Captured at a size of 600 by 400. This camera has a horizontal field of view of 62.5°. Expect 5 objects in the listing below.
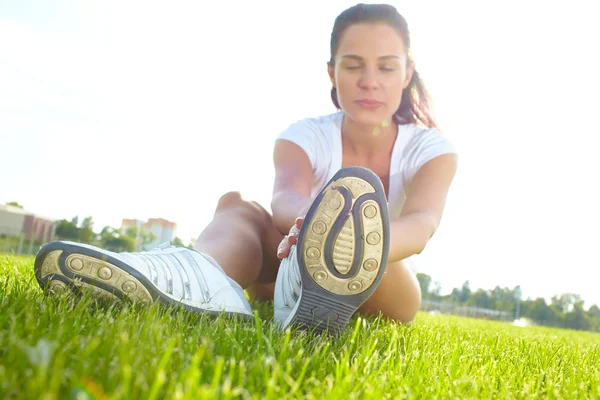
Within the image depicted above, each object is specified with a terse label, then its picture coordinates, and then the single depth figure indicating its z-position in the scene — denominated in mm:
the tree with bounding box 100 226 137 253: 64375
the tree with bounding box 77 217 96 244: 60638
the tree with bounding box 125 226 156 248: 66625
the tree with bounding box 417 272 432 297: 43722
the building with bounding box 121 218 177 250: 75538
